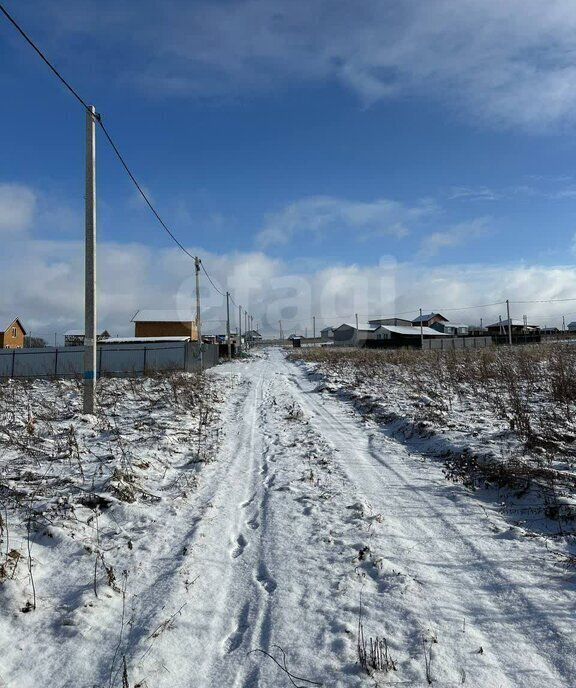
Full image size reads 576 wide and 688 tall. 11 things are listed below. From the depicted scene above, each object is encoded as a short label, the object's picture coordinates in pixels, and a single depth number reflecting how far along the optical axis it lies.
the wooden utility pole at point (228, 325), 41.53
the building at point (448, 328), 99.50
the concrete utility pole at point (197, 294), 27.59
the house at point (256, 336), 130.89
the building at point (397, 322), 108.16
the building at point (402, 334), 75.99
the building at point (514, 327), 96.71
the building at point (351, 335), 88.49
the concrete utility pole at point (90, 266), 10.25
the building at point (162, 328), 50.38
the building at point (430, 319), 100.50
